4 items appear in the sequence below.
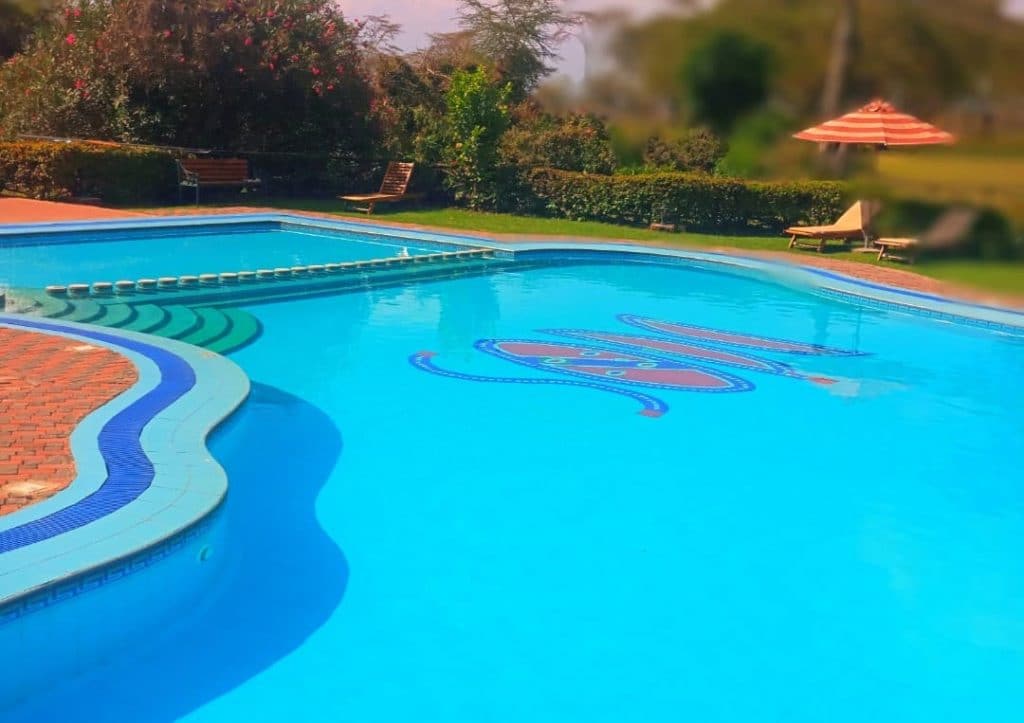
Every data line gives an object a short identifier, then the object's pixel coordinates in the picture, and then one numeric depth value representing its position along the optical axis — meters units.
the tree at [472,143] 18.47
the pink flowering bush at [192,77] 18.42
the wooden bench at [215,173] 18.56
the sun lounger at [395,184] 19.66
